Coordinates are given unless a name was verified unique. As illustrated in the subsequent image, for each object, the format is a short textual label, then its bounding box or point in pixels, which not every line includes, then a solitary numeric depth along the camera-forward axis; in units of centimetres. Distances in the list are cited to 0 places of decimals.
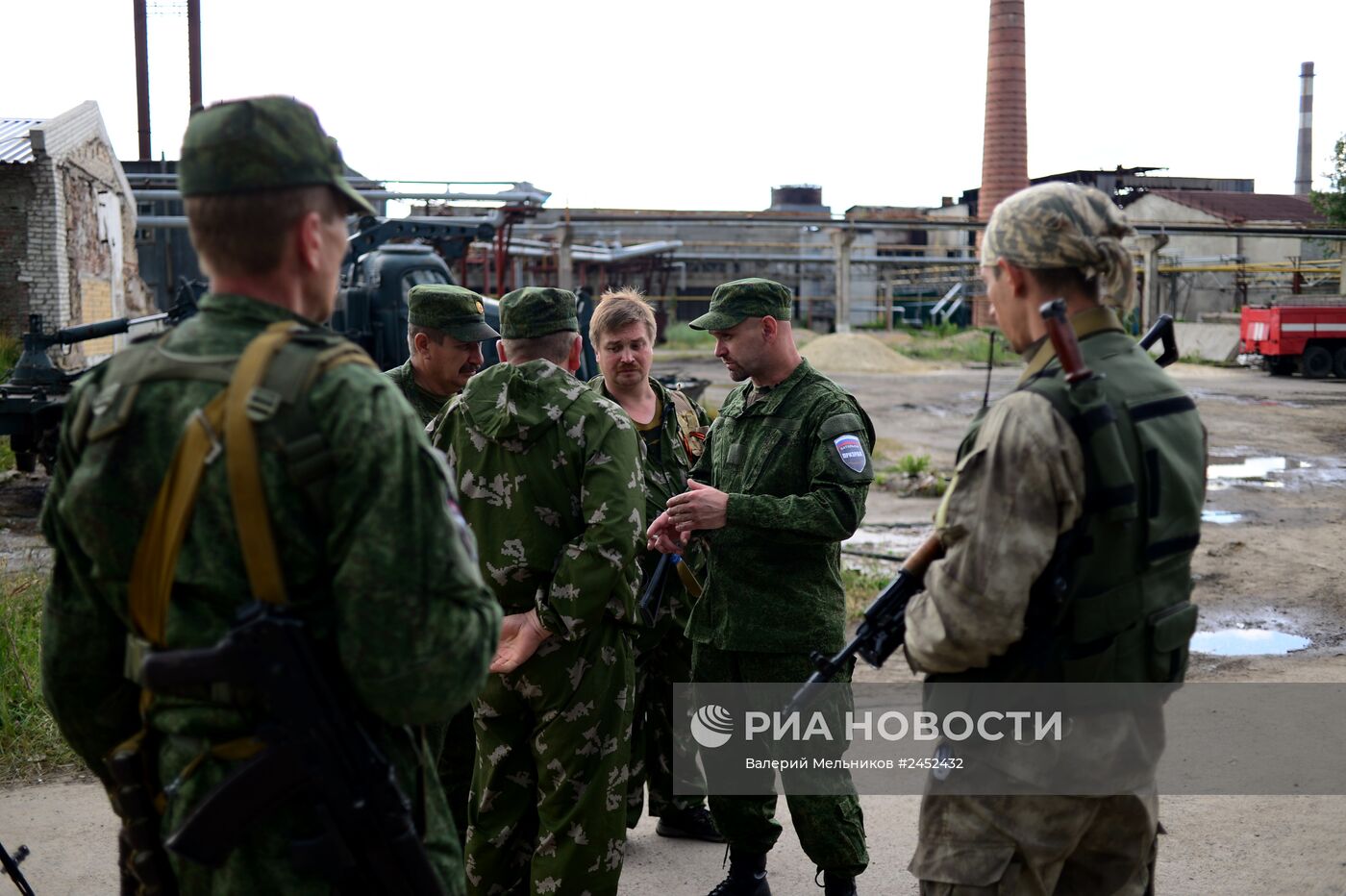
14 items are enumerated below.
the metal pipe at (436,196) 2305
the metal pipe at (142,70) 2784
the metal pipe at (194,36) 2741
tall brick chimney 3662
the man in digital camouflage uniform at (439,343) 421
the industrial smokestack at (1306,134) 5381
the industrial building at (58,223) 1584
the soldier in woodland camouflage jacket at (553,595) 319
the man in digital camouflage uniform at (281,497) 172
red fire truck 2552
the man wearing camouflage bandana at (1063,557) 216
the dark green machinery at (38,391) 1039
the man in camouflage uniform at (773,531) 361
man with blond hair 434
